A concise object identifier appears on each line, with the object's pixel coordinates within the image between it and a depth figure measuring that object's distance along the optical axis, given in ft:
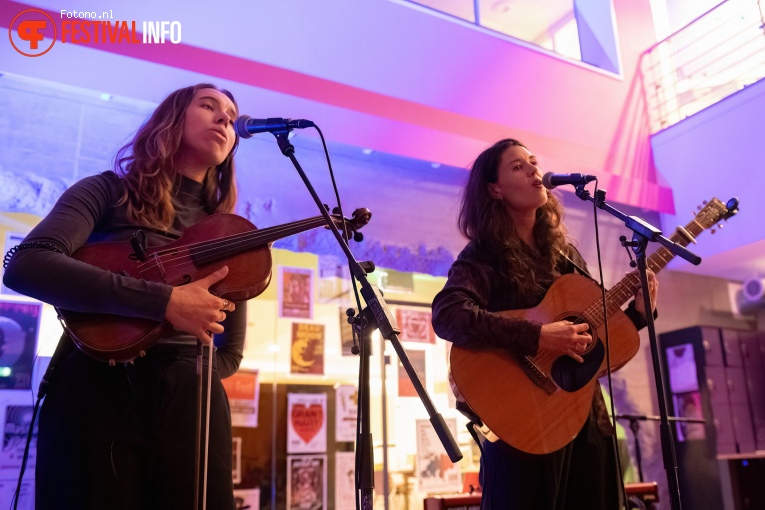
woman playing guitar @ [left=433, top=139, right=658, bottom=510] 7.09
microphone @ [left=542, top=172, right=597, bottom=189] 8.13
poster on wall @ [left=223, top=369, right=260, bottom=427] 13.34
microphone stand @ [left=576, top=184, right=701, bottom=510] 6.33
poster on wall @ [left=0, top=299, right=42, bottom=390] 11.45
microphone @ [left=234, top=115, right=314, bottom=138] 6.66
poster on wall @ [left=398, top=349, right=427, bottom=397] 15.58
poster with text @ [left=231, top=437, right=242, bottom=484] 12.94
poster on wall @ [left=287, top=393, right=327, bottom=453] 13.93
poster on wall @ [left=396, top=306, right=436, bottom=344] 16.05
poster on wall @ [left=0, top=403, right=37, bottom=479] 11.12
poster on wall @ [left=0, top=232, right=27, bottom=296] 11.90
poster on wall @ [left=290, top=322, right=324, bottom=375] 14.38
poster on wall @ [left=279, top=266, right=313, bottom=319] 14.52
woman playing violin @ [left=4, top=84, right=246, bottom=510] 5.20
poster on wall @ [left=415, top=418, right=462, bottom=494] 15.20
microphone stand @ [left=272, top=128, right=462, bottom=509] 4.57
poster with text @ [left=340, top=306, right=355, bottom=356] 14.94
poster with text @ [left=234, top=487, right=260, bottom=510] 12.83
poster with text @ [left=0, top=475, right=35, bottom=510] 10.98
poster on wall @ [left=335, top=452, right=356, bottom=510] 14.08
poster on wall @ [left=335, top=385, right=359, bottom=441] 14.55
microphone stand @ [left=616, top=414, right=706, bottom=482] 15.35
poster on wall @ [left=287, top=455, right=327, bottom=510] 13.60
